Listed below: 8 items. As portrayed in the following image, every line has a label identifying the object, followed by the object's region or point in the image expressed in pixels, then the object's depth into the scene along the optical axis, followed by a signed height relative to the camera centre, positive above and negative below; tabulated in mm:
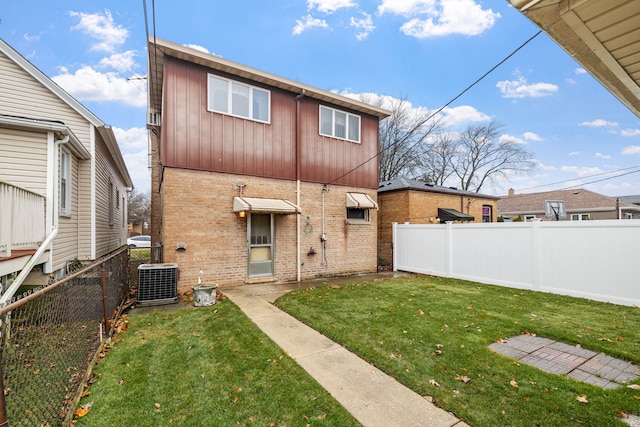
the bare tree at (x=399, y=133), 27312 +8301
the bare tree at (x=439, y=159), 29906 +6332
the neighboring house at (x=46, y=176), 5133 +1121
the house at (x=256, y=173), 7965 +1550
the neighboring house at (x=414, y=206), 13617 +708
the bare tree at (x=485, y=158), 30344 +6544
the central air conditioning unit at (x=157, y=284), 6730 -1462
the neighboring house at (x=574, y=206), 26922 +1307
